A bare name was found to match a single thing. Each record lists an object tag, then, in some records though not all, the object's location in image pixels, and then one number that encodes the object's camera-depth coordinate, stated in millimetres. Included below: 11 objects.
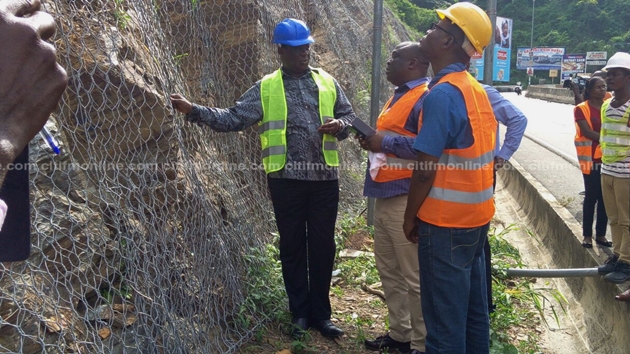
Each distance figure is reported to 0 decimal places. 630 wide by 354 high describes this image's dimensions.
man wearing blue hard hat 3592
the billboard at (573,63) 53078
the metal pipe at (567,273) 3990
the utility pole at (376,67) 5680
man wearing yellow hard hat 2594
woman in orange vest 5133
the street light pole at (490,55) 5645
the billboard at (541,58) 59125
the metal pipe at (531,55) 58262
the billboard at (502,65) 41159
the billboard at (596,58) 49906
